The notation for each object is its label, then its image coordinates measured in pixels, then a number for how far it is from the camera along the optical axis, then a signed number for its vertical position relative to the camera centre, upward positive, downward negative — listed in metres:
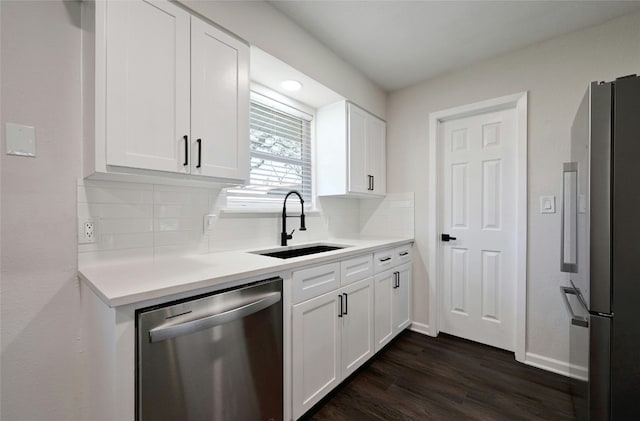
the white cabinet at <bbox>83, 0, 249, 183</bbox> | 1.13 +0.54
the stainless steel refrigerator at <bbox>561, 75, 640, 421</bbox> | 1.09 -0.16
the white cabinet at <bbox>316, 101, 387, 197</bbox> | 2.45 +0.53
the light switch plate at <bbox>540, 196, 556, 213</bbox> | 2.10 +0.03
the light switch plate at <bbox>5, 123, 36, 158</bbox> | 1.12 +0.28
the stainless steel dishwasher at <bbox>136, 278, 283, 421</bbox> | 0.94 -0.59
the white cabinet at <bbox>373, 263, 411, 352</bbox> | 2.20 -0.83
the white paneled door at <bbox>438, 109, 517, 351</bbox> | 2.37 -0.18
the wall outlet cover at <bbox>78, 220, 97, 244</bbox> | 1.28 -0.12
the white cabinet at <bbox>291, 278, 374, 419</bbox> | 1.50 -0.82
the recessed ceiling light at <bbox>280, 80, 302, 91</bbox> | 2.12 +0.96
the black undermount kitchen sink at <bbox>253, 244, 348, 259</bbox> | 2.03 -0.34
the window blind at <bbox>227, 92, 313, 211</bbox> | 2.12 +0.44
